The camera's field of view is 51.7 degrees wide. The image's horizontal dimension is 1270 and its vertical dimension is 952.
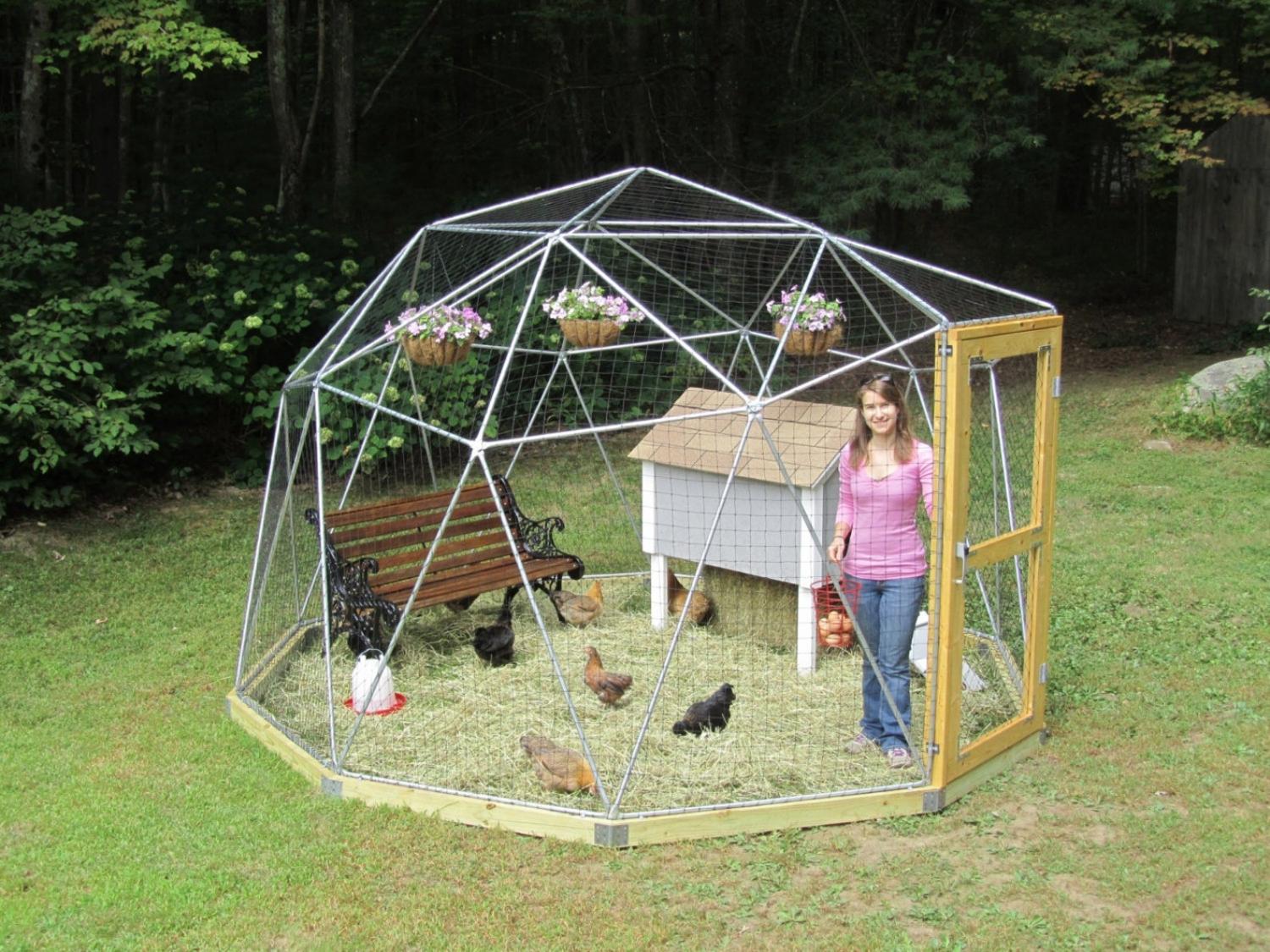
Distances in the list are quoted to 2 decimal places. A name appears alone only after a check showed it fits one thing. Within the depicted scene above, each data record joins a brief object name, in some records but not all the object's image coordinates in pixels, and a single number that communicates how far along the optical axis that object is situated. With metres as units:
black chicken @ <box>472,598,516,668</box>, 6.84
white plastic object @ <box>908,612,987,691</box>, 6.64
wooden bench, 6.79
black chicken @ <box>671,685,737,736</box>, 5.87
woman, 5.47
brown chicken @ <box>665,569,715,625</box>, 7.30
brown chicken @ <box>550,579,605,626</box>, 7.48
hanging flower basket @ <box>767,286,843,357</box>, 6.66
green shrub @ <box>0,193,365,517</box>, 9.02
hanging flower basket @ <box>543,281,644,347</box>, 6.74
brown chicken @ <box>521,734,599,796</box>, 5.34
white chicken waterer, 6.18
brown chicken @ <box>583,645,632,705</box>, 6.14
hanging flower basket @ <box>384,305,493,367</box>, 6.32
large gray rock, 11.38
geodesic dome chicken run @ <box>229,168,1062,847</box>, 5.29
